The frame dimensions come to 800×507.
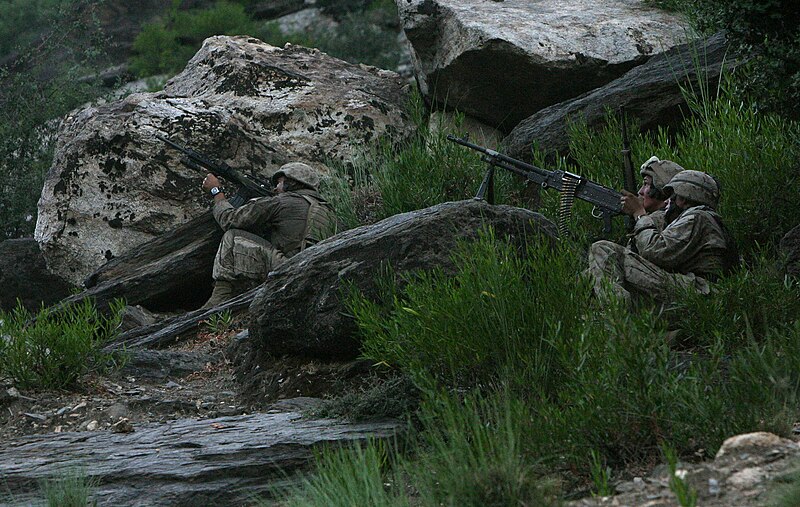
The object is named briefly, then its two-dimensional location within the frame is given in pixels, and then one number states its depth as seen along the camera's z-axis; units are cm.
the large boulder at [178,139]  2245
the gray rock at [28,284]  2422
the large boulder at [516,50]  2248
